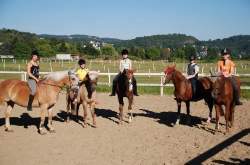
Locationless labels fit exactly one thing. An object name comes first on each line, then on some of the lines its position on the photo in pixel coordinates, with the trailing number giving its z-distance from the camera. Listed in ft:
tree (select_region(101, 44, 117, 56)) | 430.61
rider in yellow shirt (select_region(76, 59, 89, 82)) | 36.70
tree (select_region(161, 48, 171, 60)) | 438.94
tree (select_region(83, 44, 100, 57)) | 391.38
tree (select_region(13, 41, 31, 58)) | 295.05
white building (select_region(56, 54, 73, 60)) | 316.19
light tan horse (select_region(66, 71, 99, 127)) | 36.45
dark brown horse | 36.86
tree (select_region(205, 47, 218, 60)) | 487.53
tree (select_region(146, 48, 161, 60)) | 428.97
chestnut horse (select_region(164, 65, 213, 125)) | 37.27
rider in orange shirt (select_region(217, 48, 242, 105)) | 34.96
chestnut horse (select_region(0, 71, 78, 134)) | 33.60
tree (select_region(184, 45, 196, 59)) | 435.45
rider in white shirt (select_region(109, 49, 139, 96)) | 39.70
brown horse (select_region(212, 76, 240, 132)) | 32.93
